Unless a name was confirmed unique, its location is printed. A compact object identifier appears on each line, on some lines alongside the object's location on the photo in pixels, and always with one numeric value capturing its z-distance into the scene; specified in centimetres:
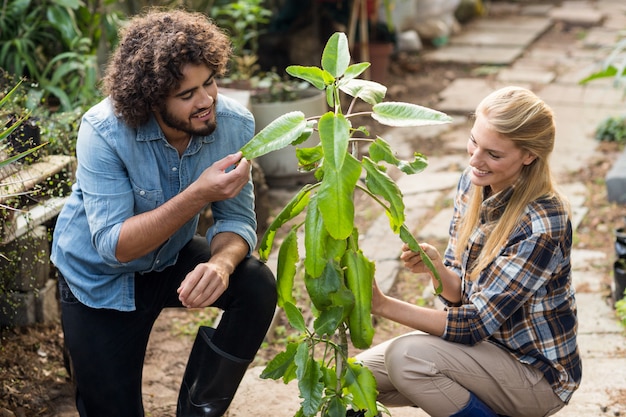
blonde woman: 231
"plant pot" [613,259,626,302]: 356
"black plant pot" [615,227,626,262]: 366
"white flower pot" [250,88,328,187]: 494
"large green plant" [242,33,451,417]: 200
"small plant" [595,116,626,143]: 570
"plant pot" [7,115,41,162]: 299
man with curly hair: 240
